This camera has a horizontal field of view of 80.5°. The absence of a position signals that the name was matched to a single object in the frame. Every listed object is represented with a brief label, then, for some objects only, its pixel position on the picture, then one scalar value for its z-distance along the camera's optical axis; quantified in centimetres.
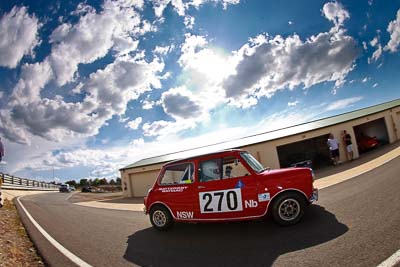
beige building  1706
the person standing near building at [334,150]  1494
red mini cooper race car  506
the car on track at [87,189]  4338
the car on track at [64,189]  4269
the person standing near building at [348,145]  1594
